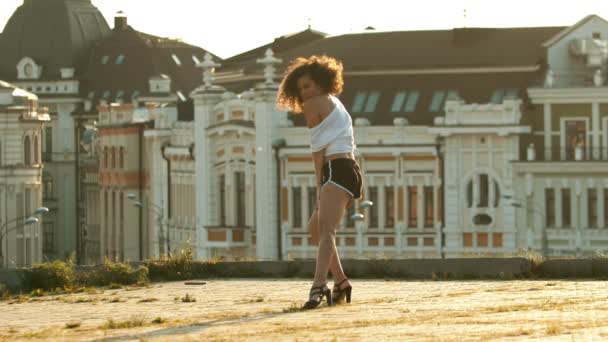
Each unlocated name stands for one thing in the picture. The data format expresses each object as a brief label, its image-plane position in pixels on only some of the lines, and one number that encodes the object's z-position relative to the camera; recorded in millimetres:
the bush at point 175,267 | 32156
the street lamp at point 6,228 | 139875
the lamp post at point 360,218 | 106875
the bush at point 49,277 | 30781
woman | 27031
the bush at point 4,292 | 30059
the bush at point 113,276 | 31172
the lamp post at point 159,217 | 123812
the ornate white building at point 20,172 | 143250
